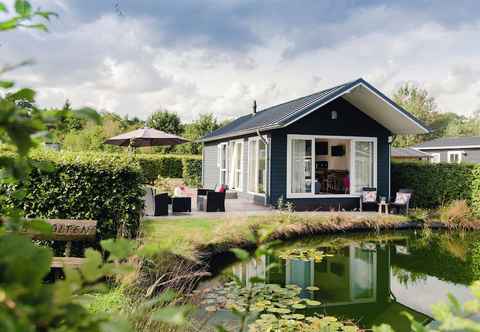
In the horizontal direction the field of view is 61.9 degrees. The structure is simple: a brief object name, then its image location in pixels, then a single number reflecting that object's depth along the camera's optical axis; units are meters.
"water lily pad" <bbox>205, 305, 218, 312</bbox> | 5.10
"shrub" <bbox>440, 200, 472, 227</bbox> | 11.34
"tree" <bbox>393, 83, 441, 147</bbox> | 46.77
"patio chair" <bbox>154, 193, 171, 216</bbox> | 10.19
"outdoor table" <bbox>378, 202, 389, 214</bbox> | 11.89
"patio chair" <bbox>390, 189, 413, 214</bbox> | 11.88
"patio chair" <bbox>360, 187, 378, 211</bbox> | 12.70
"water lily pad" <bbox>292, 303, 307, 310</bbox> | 5.36
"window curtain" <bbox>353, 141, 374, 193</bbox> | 13.49
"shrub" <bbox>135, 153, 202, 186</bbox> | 21.34
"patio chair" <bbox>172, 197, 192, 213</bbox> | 10.84
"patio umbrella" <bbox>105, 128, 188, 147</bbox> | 12.09
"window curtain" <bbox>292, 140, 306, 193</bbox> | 12.70
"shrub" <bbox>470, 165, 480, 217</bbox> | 12.15
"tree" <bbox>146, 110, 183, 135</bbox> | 33.19
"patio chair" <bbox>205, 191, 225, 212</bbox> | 11.15
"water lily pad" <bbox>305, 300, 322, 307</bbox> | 5.61
